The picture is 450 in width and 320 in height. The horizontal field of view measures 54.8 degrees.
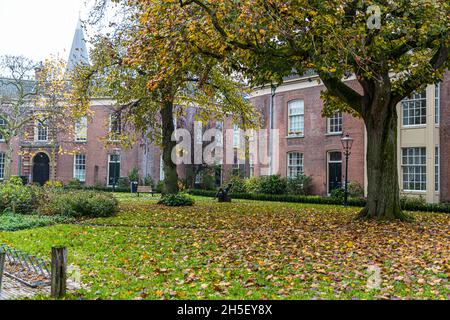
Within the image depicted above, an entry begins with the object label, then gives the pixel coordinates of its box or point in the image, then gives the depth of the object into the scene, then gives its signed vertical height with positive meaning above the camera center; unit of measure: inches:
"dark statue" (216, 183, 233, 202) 926.4 -37.8
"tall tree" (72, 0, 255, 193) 439.2 +147.7
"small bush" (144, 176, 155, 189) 1369.3 -10.4
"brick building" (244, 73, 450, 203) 851.4 +93.7
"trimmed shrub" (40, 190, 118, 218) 577.6 -38.8
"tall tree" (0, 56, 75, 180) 1016.2 +192.8
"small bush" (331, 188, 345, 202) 920.4 -29.8
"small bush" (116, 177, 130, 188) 1390.3 -14.4
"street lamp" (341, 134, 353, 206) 807.3 +73.4
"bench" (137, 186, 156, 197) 1069.8 -27.9
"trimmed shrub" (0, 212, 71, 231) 483.7 -52.3
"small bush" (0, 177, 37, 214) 596.7 -30.9
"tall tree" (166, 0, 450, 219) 408.2 +138.8
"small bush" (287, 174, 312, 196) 1061.3 -17.2
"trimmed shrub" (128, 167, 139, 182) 1385.3 +8.4
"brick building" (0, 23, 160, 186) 1444.4 +66.4
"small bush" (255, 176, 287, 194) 1078.4 -16.0
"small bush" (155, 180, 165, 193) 1271.9 -24.2
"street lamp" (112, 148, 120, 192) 1462.8 +66.2
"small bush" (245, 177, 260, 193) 1122.7 -15.4
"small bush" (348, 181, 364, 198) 946.1 -23.2
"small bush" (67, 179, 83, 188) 1389.5 -19.4
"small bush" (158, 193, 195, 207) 767.1 -40.2
